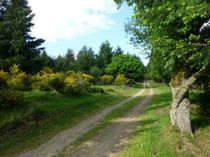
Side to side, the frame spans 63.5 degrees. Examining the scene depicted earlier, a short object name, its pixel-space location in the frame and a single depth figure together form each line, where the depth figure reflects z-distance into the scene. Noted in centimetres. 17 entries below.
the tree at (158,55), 911
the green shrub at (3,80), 1394
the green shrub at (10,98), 1071
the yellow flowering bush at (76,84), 1706
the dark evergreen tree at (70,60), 4529
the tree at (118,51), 5912
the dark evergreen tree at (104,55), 5267
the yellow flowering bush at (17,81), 1468
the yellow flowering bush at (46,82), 1560
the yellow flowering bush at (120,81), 3869
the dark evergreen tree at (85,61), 4757
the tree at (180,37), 565
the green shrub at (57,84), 1591
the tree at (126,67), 4862
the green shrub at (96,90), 2201
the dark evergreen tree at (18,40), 2144
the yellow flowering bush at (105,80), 3955
